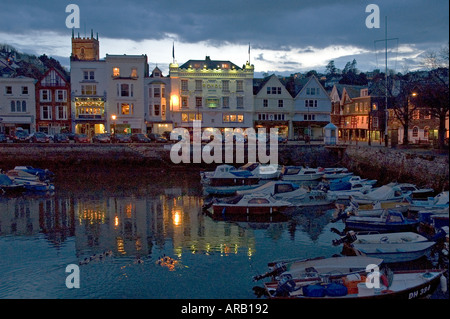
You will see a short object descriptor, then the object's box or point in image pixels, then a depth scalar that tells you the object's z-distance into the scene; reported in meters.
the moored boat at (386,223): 25.16
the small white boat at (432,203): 27.29
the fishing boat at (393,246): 20.39
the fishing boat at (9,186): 41.44
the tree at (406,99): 50.31
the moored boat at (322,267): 17.17
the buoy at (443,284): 16.44
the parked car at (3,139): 61.86
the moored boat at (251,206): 31.25
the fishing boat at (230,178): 42.94
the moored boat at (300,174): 46.50
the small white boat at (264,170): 45.94
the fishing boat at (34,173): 44.41
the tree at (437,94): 39.88
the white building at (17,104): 73.50
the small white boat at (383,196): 31.65
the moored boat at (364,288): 15.09
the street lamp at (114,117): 75.06
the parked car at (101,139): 63.18
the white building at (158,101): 75.12
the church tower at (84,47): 112.25
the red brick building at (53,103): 74.56
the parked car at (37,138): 61.97
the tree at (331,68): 194.15
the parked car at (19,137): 62.28
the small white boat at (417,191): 33.69
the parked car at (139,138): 63.75
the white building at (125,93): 75.19
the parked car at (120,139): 64.12
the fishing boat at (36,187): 41.69
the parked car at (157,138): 64.75
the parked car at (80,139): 63.23
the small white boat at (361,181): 39.77
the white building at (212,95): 75.12
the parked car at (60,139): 63.09
